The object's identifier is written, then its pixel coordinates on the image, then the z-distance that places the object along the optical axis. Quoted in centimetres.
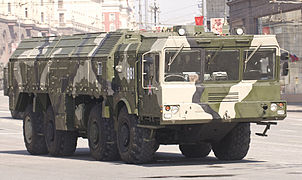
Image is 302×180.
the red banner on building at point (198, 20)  6612
